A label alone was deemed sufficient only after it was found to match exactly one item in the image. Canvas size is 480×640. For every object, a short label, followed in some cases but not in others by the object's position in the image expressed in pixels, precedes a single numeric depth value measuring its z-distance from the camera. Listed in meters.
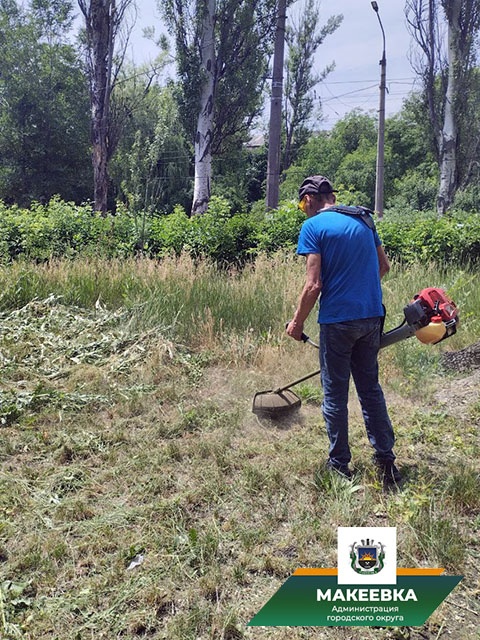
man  2.99
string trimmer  2.95
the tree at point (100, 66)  11.72
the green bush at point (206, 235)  7.86
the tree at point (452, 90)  14.68
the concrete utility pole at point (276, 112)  9.51
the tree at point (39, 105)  25.36
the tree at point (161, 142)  25.25
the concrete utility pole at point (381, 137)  14.80
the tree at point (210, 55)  11.18
